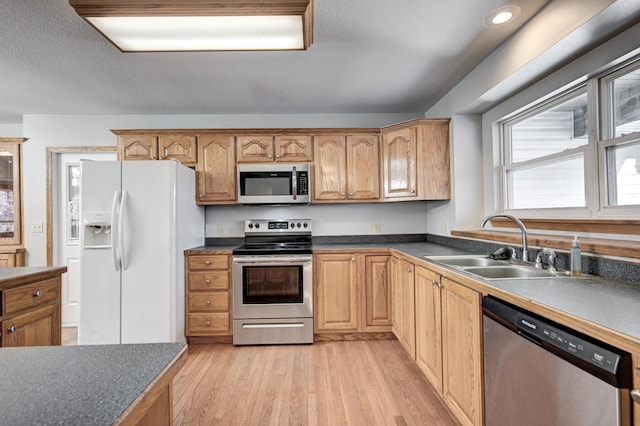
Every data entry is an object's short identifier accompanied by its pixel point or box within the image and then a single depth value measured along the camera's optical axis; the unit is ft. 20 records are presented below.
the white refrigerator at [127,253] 8.57
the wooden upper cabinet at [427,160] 9.67
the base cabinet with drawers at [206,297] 9.59
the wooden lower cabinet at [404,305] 7.63
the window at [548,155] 6.35
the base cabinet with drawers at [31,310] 4.99
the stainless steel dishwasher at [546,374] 2.67
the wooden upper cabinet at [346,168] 10.75
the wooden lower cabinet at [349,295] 9.68
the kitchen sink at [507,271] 5.39
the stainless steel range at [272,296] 9.52
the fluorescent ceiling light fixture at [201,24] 4.78
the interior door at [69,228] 11.64
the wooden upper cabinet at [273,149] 10.66
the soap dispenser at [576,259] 4.83
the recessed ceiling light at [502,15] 5.55
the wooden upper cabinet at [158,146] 10.55
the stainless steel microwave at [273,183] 10.53
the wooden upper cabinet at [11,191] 11.36
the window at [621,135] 5.22
